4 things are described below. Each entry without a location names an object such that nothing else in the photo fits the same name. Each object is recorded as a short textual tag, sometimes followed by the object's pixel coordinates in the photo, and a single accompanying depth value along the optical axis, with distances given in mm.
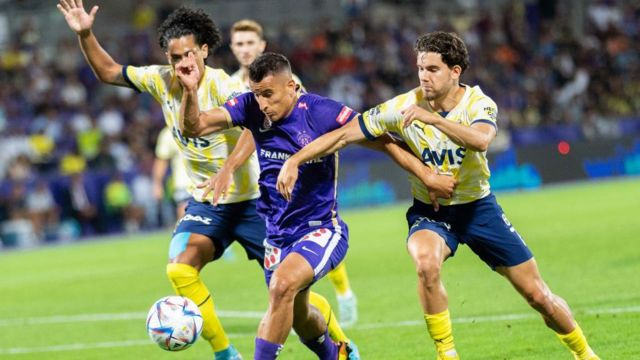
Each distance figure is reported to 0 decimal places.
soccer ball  16187
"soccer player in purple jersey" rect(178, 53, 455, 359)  15344
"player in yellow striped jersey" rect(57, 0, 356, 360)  17844
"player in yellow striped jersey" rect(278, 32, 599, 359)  15414
